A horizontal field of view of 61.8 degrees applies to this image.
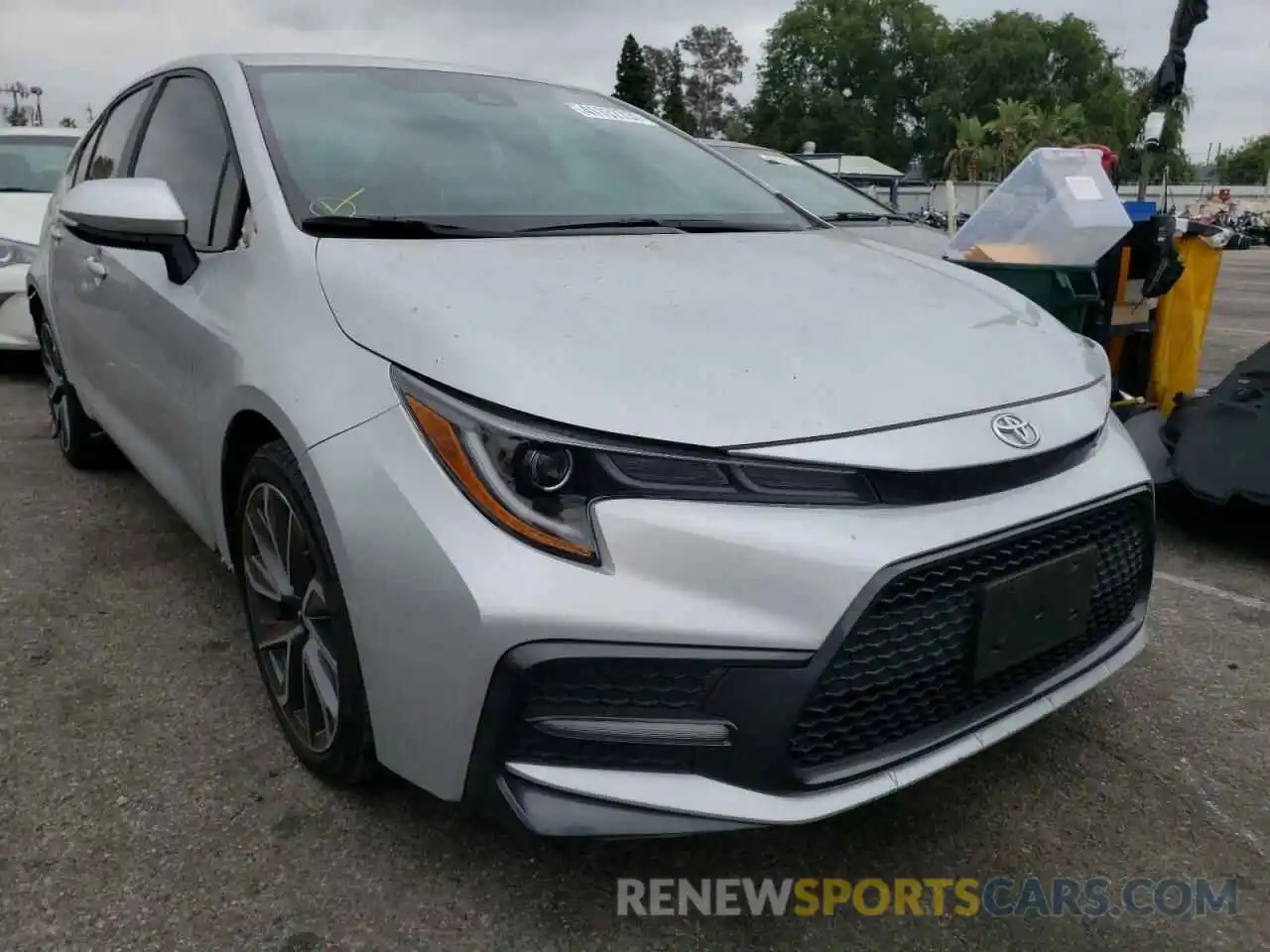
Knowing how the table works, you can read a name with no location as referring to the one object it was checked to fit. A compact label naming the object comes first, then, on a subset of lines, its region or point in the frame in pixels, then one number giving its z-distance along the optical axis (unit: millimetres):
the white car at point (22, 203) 5949
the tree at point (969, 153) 56531
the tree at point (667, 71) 74750
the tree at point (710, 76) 76812
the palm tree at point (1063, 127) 56406
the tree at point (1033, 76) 66125
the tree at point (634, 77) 61688
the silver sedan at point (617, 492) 1541
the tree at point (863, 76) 69500
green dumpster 4160
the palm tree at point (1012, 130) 55750
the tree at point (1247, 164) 95875
